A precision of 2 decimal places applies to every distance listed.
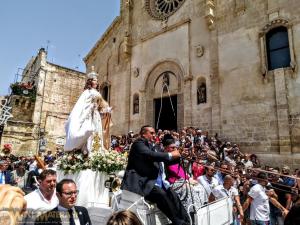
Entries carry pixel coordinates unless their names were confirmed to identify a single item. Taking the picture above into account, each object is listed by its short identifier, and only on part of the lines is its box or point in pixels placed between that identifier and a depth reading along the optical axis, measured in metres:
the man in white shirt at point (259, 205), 6.46
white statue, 6.47
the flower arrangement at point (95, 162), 6.23
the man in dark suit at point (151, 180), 3.71
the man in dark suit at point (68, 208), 2.72
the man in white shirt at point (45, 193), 3.31
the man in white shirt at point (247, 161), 11.55
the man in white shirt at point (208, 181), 6.09
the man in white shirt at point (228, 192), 5.82
